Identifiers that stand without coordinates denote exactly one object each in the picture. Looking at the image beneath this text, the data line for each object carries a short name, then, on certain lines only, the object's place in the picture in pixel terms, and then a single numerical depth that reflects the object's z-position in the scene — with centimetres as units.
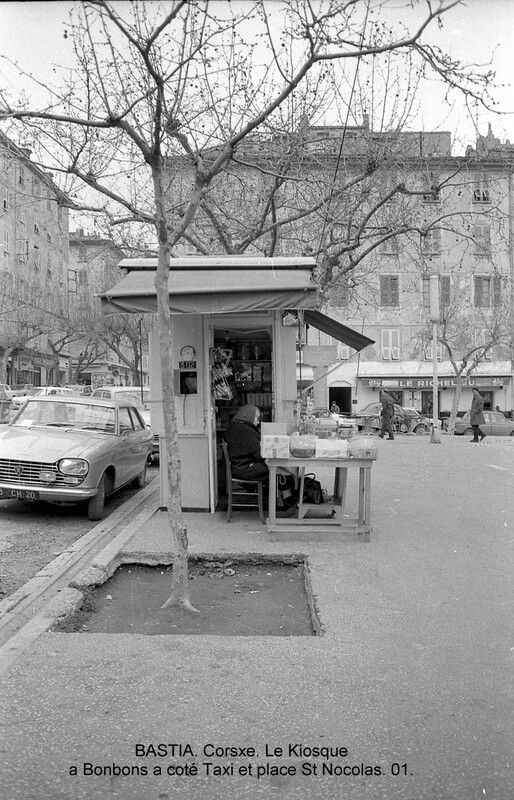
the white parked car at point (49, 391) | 2742
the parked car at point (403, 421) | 3164
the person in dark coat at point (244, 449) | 749
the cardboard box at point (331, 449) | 667
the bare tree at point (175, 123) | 475
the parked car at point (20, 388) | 3503
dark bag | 783
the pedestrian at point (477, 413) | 2417
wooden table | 668
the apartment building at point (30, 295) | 4250
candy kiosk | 744
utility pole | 2017
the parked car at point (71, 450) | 795
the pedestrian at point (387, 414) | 2447
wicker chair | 751
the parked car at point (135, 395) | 1609
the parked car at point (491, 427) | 3108
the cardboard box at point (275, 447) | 661
